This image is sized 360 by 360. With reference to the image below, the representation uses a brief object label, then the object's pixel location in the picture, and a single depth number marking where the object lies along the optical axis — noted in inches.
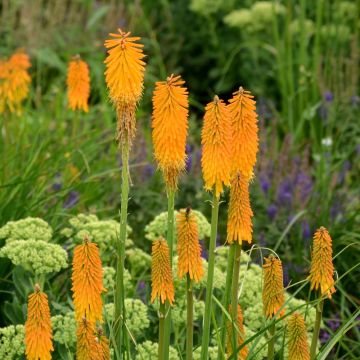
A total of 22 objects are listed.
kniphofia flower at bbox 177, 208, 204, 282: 146.2
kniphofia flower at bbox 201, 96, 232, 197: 140.5
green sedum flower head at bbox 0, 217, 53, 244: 206.7
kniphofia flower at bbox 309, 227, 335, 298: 150.8
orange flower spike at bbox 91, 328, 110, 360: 139.6
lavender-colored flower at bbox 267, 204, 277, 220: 281.0
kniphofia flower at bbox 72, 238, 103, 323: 142.2
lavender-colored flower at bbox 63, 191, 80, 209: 268.7
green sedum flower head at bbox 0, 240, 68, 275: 190.6
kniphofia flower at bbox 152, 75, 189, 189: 141.6
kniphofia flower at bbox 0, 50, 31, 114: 281.5
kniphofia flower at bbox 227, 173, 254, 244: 149.8
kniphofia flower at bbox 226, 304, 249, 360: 157.9
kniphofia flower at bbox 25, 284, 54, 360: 140.4
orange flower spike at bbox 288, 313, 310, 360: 151.3
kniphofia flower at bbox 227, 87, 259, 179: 144.9
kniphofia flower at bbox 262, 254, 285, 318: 151.9
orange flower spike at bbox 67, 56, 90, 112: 251.8
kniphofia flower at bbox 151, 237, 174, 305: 140.8
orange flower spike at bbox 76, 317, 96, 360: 139.1
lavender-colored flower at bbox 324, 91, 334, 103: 354.2
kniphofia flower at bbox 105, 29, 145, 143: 151.7
